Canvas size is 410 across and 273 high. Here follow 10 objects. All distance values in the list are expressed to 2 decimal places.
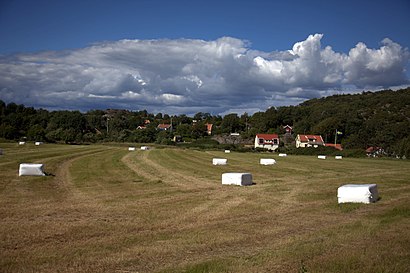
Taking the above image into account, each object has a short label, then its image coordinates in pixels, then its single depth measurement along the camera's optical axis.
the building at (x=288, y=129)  142.14
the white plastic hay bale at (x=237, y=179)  22.31
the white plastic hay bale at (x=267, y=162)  41.22
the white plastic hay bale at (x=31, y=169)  22.55
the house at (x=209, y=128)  148.73
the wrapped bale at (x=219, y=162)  38.22
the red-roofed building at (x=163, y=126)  169.98
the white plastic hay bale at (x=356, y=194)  16.66
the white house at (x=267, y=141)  111.69
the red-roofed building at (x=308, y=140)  112.62
